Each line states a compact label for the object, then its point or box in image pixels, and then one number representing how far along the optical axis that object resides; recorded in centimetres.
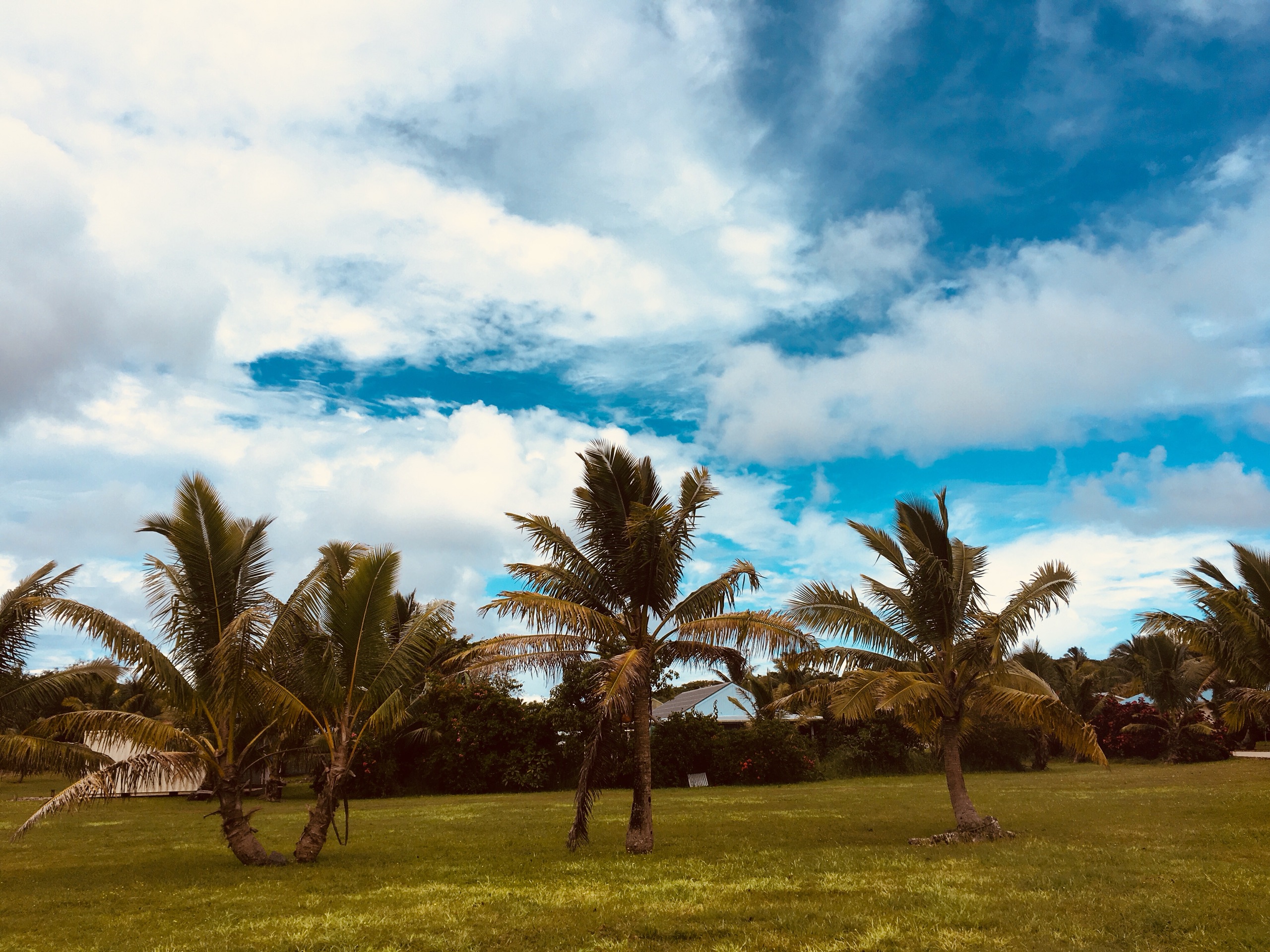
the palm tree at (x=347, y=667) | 1516
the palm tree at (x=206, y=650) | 1434
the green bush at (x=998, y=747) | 3950
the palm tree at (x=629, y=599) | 1516
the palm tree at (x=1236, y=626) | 1777
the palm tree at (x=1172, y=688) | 4081
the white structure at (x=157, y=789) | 3591
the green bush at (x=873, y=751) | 3862
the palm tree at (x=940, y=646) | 1584
